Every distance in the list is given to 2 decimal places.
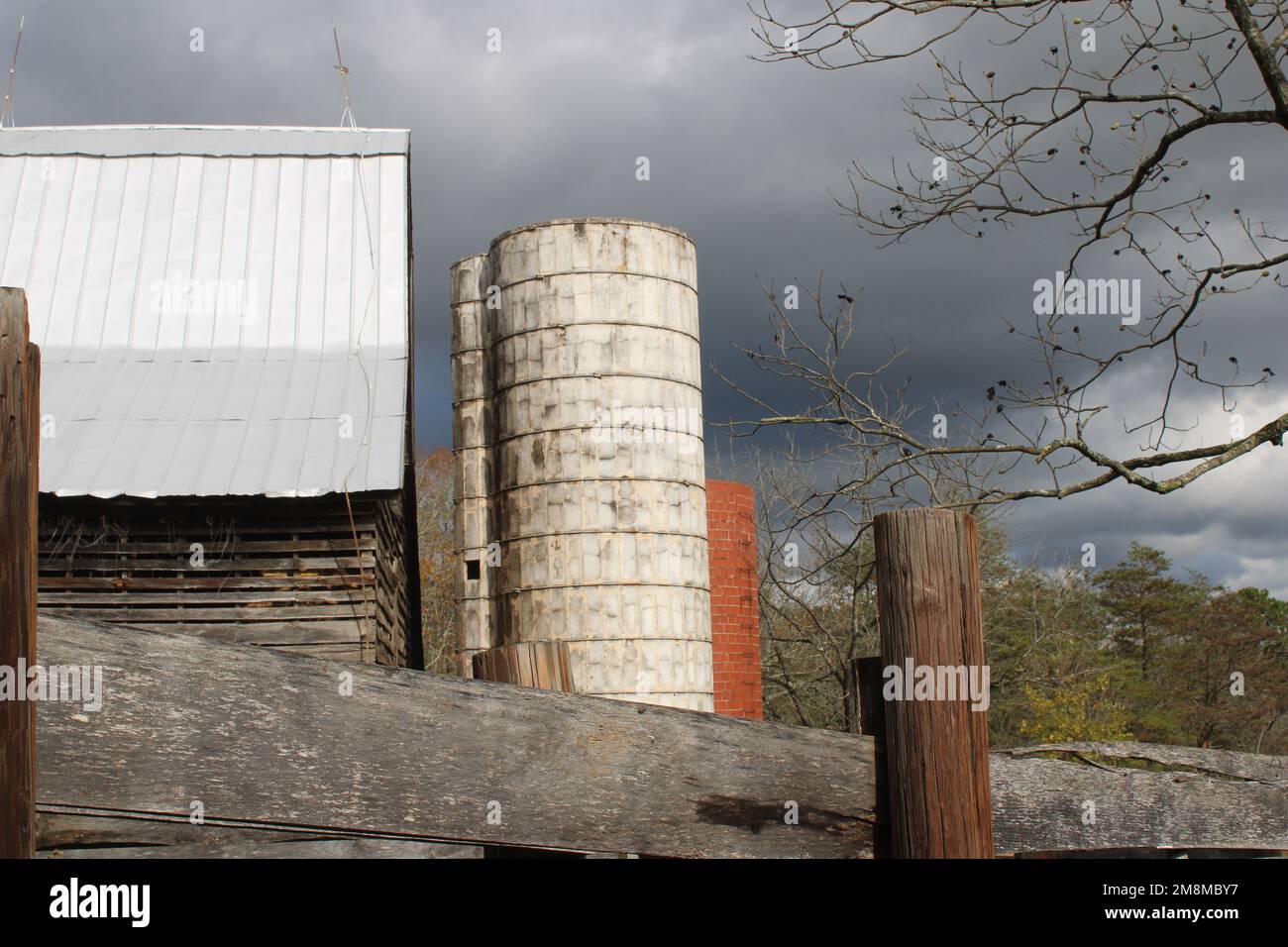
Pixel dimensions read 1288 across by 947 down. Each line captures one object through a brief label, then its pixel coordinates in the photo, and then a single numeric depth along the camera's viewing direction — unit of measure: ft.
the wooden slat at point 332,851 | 12.80
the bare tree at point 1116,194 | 24.06
